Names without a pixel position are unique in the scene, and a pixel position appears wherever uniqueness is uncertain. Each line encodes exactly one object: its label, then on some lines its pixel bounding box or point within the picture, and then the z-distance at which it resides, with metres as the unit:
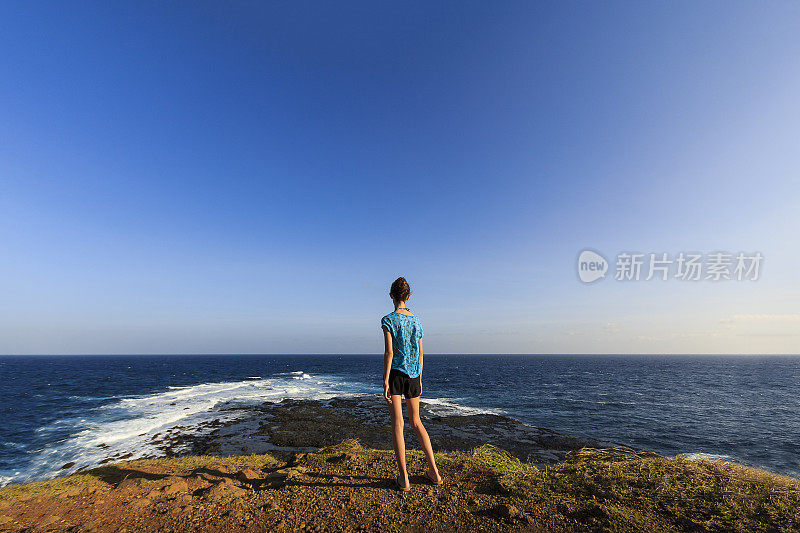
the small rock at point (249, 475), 5.59
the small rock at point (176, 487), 5.00
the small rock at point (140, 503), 4.52
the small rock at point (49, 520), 4.27
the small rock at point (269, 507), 4.23
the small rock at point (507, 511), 4.02
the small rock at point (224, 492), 4.62
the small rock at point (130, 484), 5.28
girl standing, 4.59
